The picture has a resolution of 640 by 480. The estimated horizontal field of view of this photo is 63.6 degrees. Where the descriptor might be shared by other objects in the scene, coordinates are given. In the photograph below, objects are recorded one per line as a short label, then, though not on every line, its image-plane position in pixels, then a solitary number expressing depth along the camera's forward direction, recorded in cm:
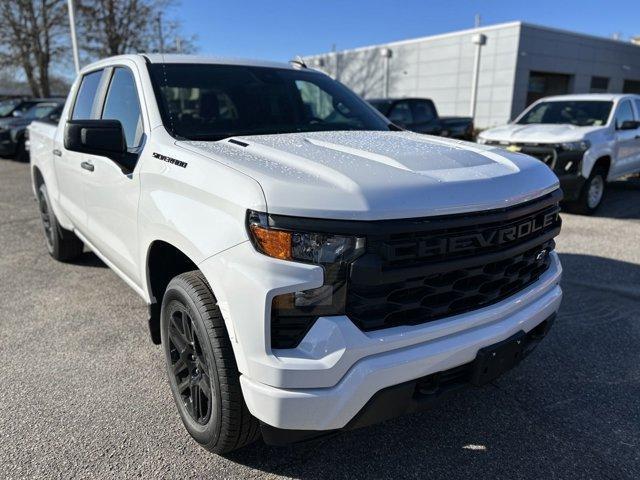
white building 2419
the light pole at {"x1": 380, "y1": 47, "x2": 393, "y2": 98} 2442
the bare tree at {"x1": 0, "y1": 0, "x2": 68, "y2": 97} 2655
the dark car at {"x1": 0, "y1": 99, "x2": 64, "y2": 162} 1363
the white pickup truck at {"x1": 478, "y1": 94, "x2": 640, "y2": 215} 716
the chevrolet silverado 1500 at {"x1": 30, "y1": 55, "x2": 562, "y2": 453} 181
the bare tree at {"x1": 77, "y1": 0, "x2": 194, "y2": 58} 2602
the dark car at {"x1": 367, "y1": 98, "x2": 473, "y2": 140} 1079
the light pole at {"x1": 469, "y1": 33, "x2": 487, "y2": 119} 2101
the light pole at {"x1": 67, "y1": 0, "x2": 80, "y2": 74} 1719
